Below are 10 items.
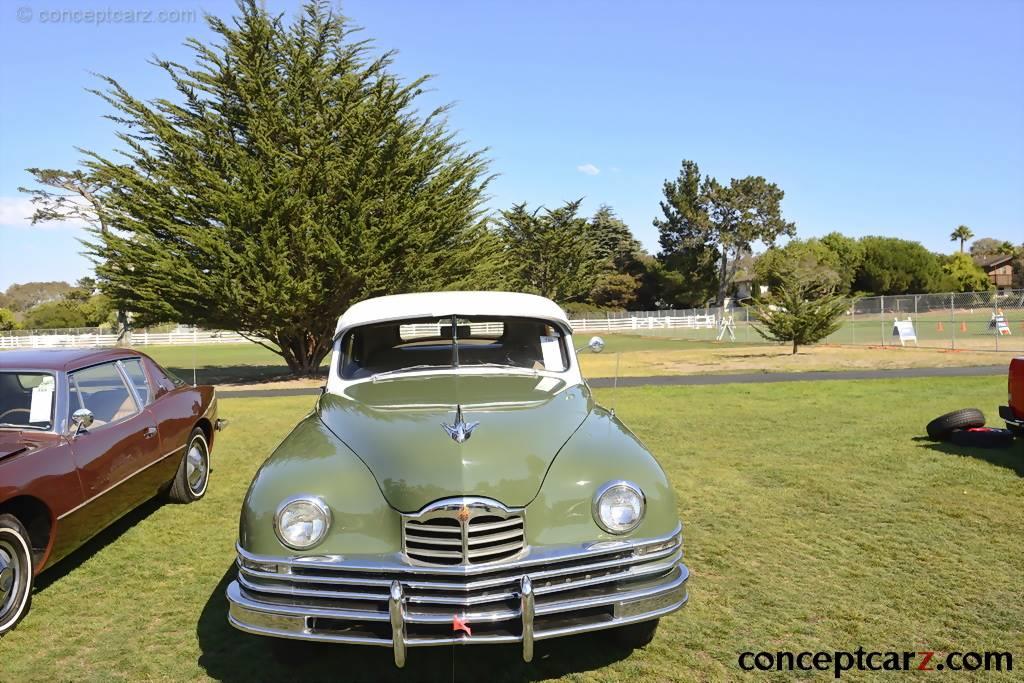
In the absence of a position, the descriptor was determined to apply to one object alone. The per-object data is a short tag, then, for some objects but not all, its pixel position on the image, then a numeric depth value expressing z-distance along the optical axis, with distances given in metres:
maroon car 4.05
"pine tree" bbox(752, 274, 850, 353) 24.17
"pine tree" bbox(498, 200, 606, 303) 47.59
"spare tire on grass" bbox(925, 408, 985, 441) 8.56
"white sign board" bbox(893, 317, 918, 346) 28.16
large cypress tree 18.92
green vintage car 3.00
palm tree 113.94
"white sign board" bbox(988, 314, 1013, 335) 24.78
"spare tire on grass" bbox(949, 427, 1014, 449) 8.21
